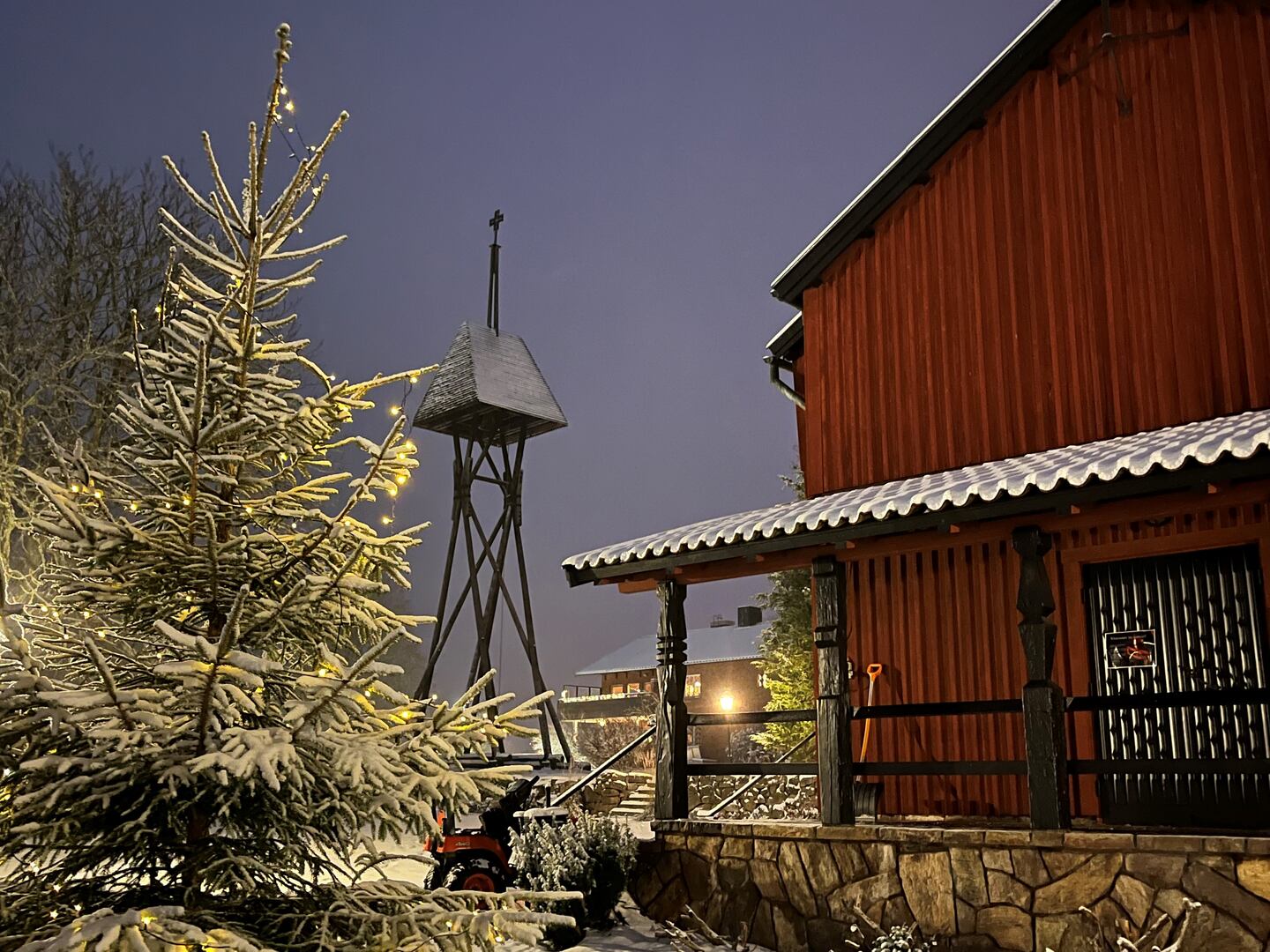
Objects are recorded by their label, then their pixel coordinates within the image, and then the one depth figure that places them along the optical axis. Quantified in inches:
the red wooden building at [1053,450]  307.6
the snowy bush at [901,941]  273.9
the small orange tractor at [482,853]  398.6
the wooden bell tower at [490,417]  991.0
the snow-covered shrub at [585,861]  364.8
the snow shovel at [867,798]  394.0
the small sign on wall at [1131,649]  346.3
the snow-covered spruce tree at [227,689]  136.7
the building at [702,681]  1529.3
